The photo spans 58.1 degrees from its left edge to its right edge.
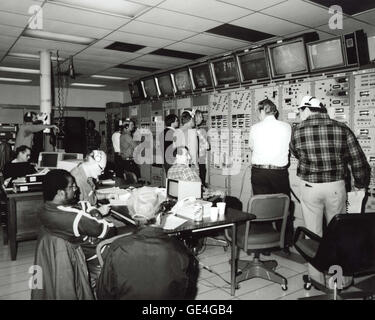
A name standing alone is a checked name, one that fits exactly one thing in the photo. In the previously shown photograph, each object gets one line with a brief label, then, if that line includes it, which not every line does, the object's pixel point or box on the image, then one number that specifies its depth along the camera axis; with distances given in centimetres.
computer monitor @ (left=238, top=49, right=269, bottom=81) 493
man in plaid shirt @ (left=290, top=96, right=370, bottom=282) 310
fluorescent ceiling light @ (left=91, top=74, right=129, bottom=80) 846
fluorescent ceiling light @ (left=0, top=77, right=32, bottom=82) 908
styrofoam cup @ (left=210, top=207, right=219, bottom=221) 284
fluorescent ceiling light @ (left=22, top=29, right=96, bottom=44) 483
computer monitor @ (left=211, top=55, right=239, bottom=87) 545
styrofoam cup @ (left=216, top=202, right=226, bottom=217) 290
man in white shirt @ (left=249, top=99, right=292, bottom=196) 387
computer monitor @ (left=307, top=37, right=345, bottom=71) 403
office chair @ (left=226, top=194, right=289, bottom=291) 302
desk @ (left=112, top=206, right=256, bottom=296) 258
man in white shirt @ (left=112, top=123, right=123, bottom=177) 753
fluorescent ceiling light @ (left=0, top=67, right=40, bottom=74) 754
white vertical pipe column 584
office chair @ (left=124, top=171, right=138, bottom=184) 487
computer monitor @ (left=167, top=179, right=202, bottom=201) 320
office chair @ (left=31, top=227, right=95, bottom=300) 204
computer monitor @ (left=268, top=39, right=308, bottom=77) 442
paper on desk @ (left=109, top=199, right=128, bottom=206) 335
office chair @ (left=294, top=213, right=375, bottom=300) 230
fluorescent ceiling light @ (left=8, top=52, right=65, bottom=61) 615
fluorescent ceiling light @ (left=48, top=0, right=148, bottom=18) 370
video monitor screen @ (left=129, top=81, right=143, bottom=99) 799
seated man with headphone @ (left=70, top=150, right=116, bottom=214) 324
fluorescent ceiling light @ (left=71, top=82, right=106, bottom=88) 991
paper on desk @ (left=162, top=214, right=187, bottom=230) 258
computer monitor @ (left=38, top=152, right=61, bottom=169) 483
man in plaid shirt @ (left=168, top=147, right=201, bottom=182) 357
